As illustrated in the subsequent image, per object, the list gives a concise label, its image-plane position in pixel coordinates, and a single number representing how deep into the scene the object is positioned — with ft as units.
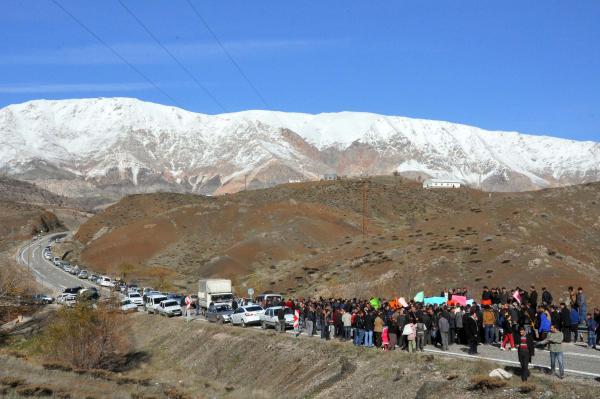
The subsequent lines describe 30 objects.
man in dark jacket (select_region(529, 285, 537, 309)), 100.07
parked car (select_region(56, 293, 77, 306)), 243.17
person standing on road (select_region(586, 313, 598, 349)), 91.86
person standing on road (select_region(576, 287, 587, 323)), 100.17
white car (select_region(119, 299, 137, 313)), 214.79
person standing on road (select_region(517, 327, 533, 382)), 71.00
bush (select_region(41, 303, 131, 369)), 154.61
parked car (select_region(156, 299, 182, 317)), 195.00
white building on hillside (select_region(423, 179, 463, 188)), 623.20
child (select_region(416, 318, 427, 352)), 96.43
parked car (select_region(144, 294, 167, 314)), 205.57
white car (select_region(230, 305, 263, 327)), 152.85
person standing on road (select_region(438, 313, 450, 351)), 95.91
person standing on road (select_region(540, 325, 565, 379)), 71.20
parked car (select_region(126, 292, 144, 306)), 232.73
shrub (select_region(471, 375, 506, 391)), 73.26
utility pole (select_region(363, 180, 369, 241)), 391.06
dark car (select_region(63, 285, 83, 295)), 272.54
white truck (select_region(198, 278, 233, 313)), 200.75
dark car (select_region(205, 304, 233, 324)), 165.50
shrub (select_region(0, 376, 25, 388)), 88.28
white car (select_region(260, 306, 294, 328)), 139.85
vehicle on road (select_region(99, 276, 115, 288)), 318.14
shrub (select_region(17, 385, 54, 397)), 83.30
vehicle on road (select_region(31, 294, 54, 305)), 253.49
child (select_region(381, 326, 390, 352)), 99.76
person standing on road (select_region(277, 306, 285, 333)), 136.26
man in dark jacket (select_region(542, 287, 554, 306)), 101.50
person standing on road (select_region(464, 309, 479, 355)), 90.48
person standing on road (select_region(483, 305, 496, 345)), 97.38
